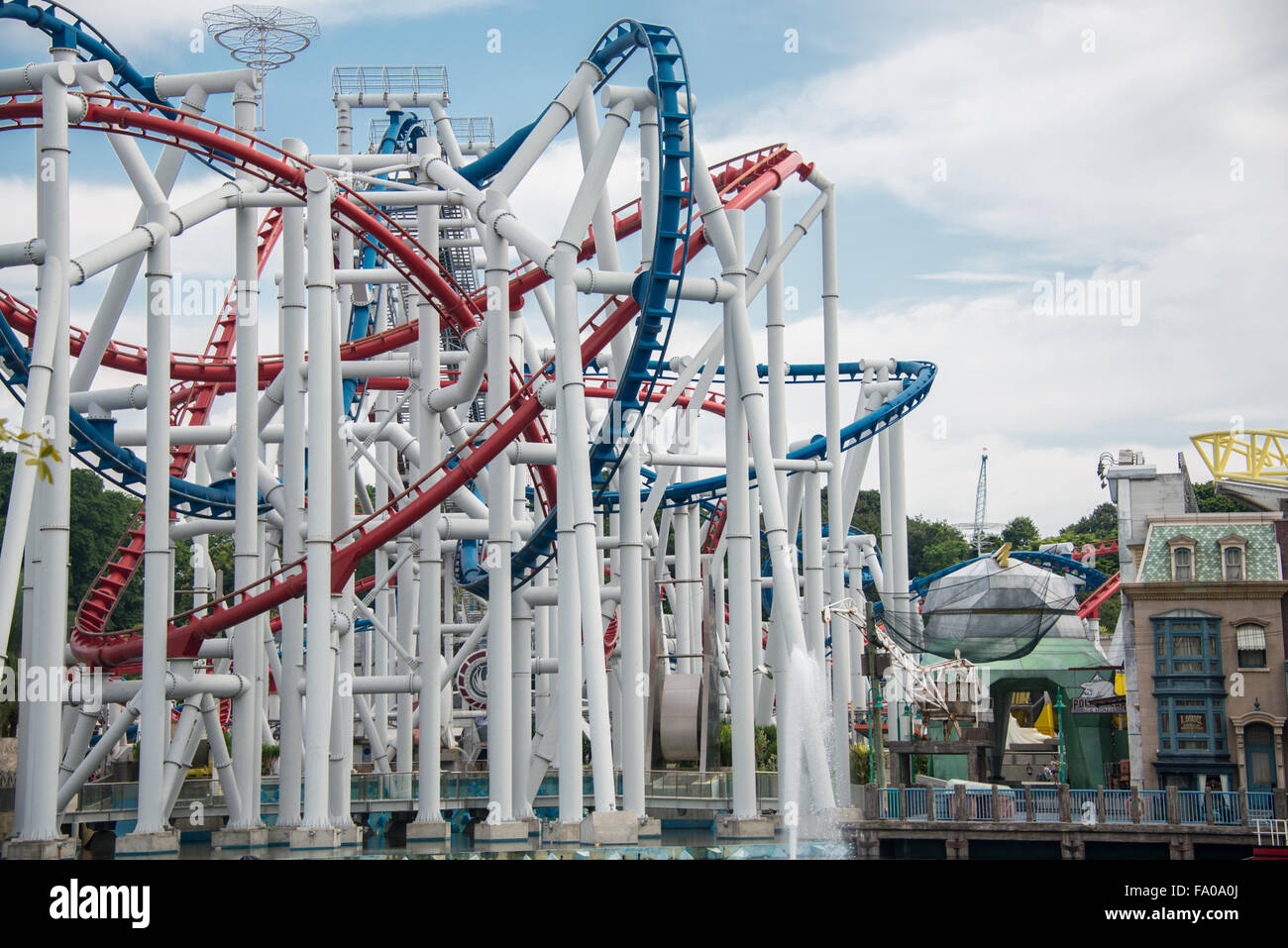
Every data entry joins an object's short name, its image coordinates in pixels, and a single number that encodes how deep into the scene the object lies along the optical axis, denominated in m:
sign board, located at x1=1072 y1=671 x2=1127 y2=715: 36.38
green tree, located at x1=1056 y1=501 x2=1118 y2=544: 94.51
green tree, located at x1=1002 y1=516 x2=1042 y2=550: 102.50
